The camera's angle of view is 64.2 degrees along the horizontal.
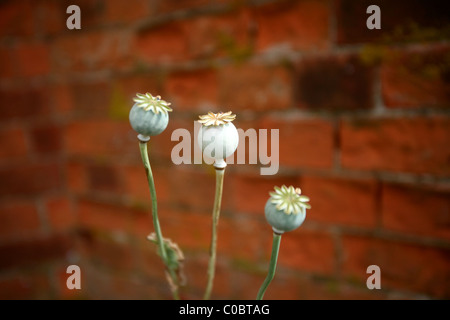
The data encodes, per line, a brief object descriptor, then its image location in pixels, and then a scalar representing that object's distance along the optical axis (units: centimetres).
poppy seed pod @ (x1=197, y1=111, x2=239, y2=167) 25
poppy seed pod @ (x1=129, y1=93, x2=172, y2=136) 25
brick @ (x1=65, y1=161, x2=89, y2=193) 83
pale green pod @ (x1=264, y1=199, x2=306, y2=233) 25
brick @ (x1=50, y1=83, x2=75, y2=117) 81
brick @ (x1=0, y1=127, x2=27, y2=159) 75
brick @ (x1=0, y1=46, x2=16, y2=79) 74
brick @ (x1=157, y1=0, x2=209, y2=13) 63
